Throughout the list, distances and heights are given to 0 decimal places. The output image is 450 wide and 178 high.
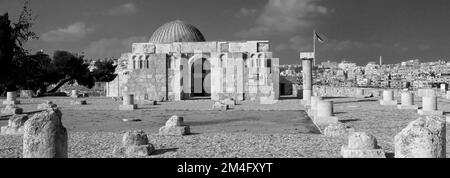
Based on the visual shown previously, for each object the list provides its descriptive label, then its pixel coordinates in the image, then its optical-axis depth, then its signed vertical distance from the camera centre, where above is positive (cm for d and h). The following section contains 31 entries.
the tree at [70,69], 3956 +180
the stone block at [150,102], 2442 -75
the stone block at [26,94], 3189 -35
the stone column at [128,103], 2025 -70
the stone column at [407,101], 1881 -62
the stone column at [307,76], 2397 +61
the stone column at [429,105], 1562 -65
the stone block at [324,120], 1323 -98
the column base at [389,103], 2150 -78
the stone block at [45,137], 569 -62
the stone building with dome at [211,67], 2859 +119
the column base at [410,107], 1875 -86
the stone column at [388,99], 2152 -60
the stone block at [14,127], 1080 -92
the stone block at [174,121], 1053 -79
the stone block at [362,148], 708 -99
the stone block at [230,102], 2259 -73
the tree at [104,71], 4267 +166
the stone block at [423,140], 567 -68
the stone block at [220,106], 1956 -81
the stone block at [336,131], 988 -97
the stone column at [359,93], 3316 -47
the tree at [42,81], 3703 +70
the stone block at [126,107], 2020 -84
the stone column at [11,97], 2351 -41
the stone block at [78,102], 2412 -72
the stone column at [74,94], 3482 -41
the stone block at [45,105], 2048 -74
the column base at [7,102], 2321 -66
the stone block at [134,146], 768 -101
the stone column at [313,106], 1515 -69
